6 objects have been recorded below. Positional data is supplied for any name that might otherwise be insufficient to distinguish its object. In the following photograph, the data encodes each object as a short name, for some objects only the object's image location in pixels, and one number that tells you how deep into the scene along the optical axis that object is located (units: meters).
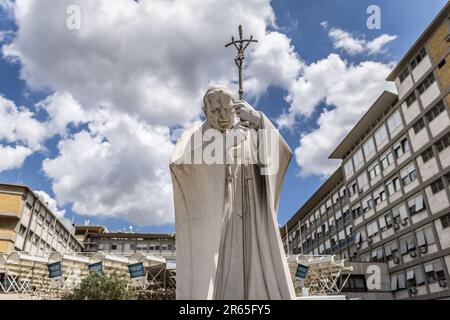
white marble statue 4.64
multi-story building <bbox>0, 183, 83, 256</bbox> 43.78
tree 25.84
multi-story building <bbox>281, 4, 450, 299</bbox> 35.59
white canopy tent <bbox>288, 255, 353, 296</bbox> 28.42
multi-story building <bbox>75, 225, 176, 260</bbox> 84.75
